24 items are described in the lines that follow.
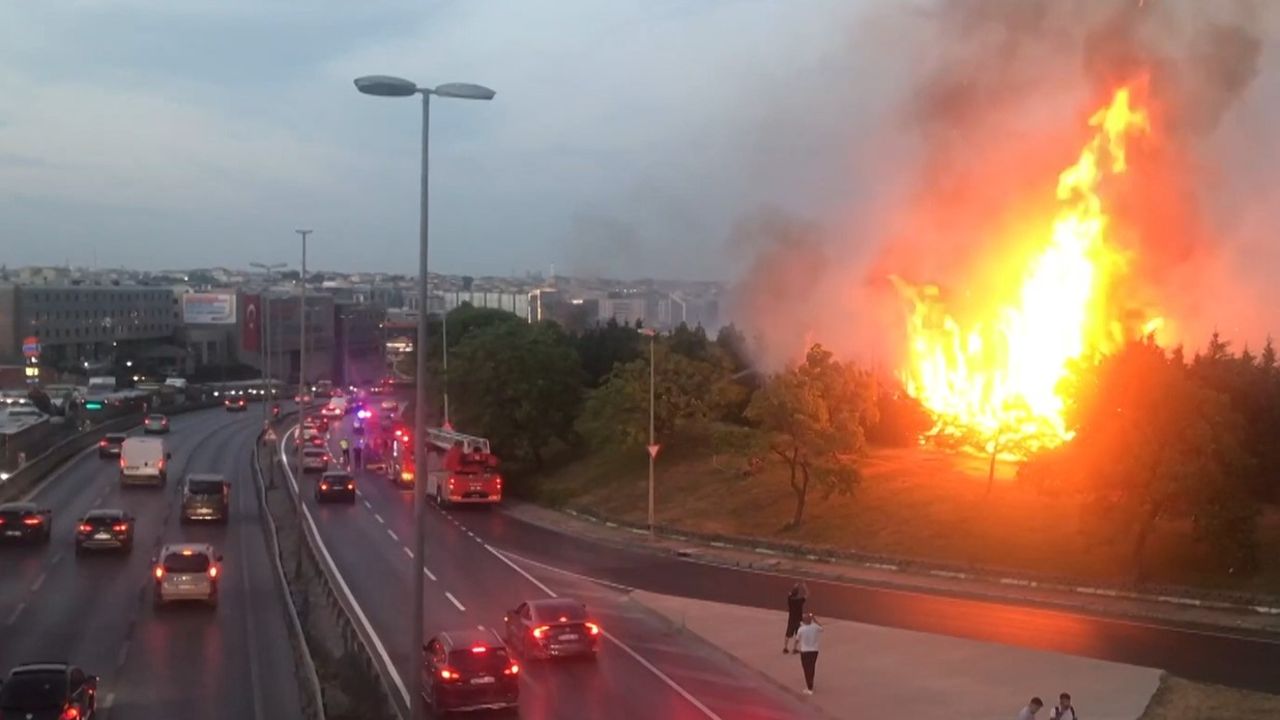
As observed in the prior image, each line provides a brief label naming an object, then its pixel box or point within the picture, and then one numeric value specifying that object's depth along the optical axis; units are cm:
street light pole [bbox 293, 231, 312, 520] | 3456
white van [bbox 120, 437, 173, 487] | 4756
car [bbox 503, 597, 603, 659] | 2089
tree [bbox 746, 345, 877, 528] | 3684
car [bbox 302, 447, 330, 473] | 5562
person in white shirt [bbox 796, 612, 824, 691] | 1878
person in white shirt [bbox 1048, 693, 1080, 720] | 1446
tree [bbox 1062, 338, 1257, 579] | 2644
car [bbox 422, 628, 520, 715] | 1720
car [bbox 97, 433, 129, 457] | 5866
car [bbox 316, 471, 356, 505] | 4616
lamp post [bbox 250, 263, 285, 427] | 5596
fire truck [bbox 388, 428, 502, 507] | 4669
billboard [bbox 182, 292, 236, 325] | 12431
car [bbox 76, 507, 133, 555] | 3212
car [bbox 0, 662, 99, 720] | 1520
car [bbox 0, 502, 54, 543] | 3378
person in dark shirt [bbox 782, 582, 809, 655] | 2167
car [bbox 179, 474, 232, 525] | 3859
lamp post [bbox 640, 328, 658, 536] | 3852
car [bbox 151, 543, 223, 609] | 2517
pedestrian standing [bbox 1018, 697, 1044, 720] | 1427
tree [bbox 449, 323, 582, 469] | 5572
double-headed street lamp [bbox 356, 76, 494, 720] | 1442
